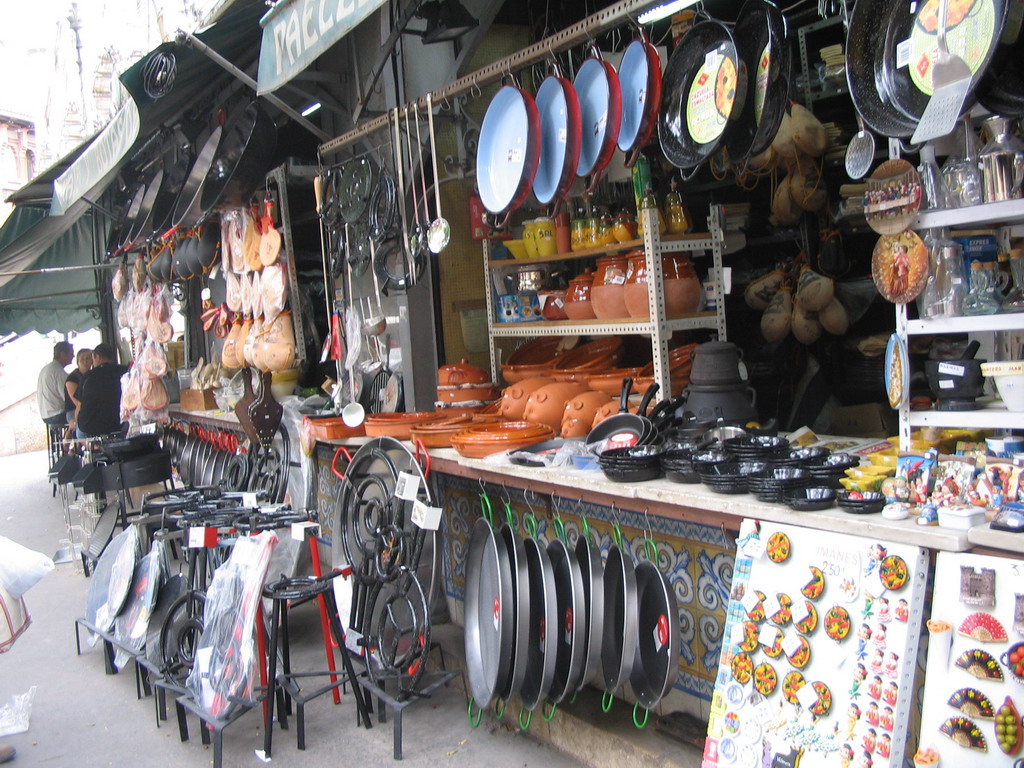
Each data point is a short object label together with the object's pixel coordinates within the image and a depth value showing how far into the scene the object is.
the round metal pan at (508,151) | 2.90
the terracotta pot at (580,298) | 3.53
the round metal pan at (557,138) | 2.76
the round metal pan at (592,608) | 2.76
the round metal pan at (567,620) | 2.78
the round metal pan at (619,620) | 2.67
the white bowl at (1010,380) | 1.92
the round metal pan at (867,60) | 2.04
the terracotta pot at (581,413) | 3.25
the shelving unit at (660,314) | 3.14
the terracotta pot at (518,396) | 3.53
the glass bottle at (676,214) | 3.23
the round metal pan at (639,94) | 2.55
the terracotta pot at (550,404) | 3.40
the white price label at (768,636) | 2.05
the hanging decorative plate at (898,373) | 2.14
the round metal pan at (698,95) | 2.37
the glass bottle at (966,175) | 1.99
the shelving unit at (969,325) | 1.92
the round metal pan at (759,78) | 2.24
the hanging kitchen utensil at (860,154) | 2.09
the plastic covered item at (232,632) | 3.28
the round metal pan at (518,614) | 2.92
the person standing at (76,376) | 9.73
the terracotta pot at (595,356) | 3.72
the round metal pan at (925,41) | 1.71
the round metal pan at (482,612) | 3.19
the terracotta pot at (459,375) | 4.01
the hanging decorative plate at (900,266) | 2.07
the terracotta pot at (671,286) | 3.19
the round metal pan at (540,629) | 2.84
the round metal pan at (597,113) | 2.66
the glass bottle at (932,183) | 2.04
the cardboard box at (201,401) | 6.63
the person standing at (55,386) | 10.69
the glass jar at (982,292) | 2.03
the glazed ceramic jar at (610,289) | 3.31
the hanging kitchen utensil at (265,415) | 5.14
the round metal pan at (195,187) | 5.07
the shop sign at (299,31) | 2.95
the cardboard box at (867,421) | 4.54
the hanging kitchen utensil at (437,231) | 3.50
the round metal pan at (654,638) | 2.57
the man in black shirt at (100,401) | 8.23
